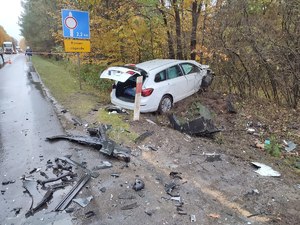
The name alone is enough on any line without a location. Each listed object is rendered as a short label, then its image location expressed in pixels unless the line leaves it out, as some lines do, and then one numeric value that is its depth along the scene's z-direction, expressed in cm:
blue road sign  1003
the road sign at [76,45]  1044
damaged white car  820
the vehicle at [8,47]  5703
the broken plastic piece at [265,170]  517
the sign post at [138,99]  739
